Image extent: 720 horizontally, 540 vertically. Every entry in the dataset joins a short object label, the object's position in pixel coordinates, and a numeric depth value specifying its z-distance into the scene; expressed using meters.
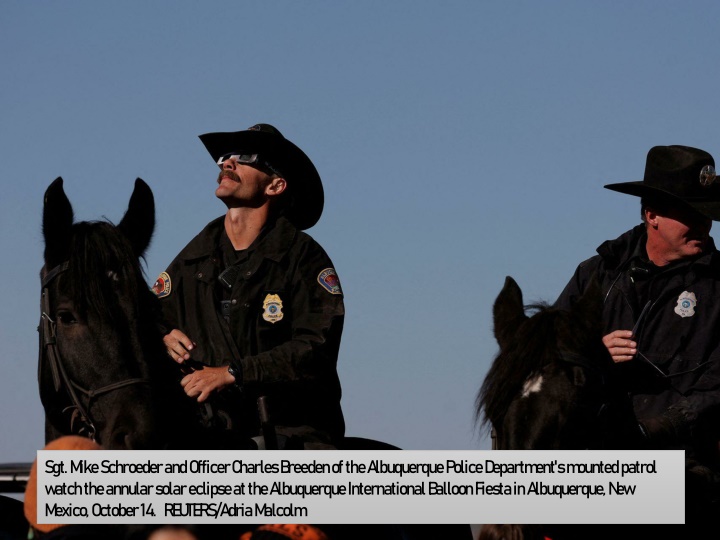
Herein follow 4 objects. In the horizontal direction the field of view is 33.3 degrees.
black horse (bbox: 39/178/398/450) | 6.57
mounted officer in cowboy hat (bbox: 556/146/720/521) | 7.90
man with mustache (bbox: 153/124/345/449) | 7.67
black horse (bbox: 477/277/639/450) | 6.67
